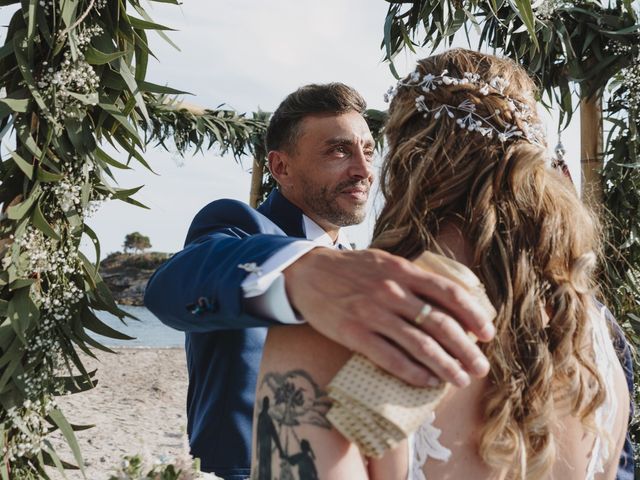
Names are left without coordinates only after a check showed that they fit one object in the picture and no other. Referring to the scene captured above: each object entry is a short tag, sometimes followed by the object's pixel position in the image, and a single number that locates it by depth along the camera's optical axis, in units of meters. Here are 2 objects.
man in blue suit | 0.76
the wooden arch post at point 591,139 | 3.90
